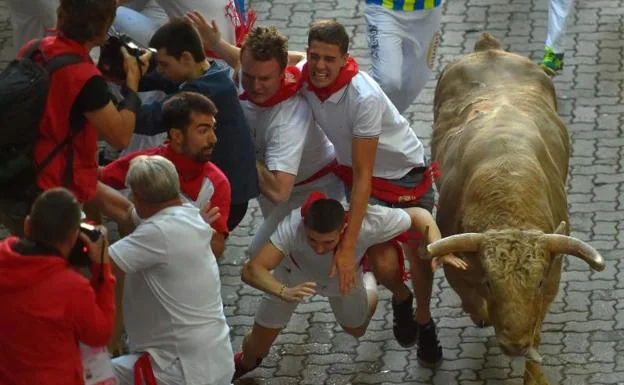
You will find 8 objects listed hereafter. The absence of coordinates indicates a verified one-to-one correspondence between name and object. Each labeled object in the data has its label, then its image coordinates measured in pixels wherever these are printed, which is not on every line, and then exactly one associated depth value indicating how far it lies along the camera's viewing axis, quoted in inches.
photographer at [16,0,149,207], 502.6
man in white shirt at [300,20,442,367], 586.8
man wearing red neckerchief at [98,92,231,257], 540.7
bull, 589.9
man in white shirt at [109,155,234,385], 495.8
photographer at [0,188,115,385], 441.4
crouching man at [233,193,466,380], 571.1
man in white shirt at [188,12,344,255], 586.2
